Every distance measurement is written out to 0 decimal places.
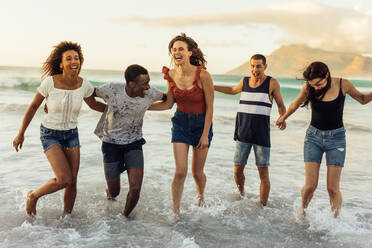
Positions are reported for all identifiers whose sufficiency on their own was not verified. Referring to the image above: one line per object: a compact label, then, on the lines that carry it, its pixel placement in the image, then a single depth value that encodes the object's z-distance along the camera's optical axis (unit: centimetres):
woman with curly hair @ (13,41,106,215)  441
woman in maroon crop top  471
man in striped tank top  512
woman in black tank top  447
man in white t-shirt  461
